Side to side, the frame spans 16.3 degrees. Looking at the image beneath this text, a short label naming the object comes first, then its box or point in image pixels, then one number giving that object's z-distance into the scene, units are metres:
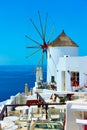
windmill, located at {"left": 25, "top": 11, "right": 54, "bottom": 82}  26.66
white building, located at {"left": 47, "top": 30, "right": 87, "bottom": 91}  20.58
